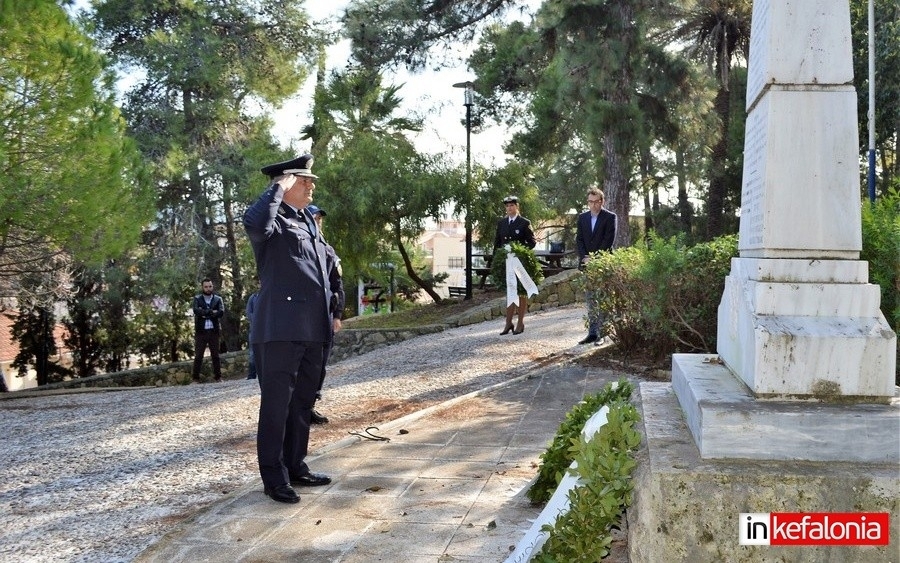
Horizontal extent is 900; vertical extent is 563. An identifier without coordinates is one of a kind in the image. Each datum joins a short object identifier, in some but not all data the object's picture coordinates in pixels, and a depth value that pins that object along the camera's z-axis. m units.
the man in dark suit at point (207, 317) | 14.95
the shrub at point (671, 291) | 8.33
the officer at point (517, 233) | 12.41
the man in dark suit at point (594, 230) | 10.18
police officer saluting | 4.73
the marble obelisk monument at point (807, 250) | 3.30
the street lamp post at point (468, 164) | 19.34
